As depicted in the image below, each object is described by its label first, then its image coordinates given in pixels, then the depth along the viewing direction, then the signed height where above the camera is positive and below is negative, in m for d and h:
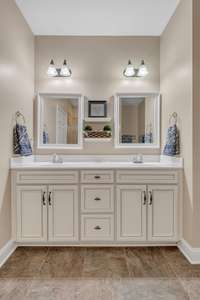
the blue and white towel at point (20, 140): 1.87 +0.12
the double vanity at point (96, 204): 1.83 -0.60
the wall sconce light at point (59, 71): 2.24 +1.10
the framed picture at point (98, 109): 2.31 +0.59
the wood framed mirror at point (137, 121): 2.30 +0.42
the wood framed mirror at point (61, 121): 2.30 +0.42
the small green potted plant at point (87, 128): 2.30 +0.32
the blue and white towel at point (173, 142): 1.89 +0.10
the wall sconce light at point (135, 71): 2.25 +1.11
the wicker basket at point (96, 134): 2.29 +0.24
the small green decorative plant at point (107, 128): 2.29 +0.32
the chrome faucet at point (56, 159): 2.20 -0.11
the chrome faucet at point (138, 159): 2.23 -0.11
